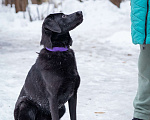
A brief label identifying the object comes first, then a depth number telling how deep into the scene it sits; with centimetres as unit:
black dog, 580
